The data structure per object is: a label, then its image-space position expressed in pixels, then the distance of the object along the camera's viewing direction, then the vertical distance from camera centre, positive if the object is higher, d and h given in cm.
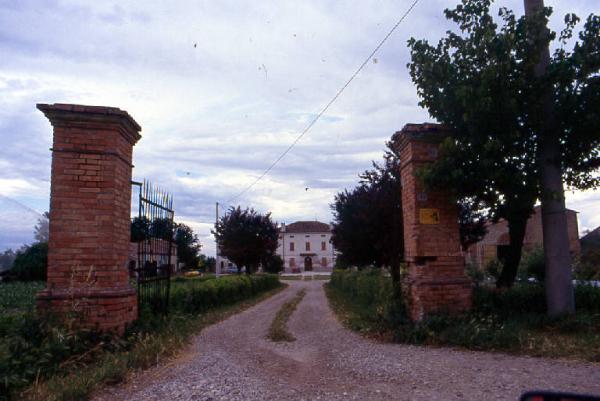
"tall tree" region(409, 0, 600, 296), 779 +246
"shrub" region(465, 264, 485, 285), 2171 -60
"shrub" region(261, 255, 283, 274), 5974 -39
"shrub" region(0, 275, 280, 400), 506 -106
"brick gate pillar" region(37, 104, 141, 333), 681 +66
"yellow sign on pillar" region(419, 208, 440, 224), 852 +74
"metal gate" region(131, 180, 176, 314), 837 +19
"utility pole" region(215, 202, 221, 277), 3906 +24
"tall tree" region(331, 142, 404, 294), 1464 +121
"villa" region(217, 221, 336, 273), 9081 +253
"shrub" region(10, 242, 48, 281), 3788 +12
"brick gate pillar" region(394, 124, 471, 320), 831 +28
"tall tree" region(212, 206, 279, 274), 3369 +181
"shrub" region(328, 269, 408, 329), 893 -95
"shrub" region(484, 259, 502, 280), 2117 -42
